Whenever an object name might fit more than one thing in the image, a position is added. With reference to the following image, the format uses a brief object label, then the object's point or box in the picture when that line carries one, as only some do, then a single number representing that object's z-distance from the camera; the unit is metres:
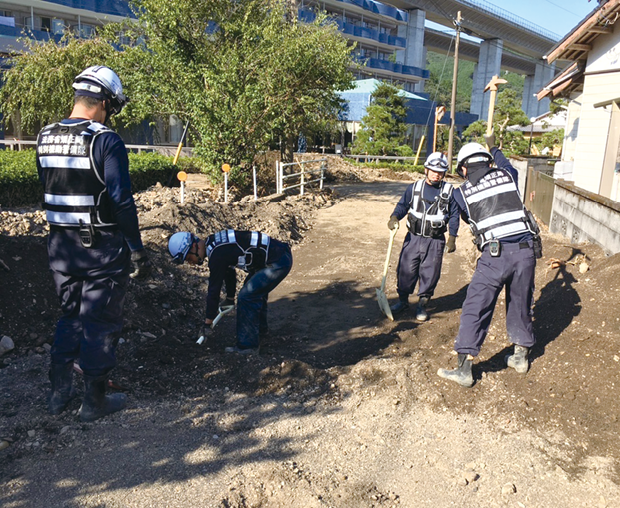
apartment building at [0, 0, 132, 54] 28.30
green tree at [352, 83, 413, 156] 30.69
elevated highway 51.12
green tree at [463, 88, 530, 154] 31.67
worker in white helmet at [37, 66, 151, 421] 3.25
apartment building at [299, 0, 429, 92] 47.66
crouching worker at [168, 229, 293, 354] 4.58
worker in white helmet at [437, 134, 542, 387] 4.23
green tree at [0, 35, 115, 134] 18.34
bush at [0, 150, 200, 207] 10.18
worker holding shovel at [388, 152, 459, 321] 6.02
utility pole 24.01
